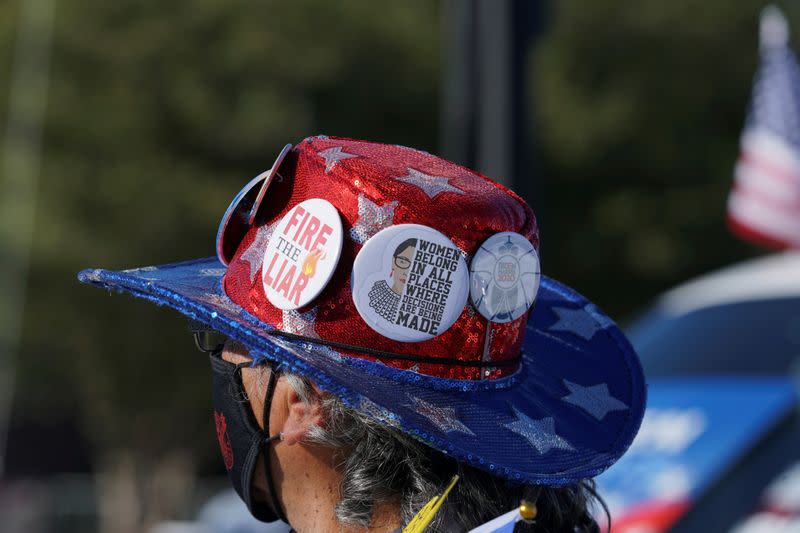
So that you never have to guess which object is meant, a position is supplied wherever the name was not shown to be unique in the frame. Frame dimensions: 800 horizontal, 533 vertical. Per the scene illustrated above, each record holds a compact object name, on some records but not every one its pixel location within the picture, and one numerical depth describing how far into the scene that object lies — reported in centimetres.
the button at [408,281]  337
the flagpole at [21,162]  1873
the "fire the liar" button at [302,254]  338
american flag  734
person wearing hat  338
